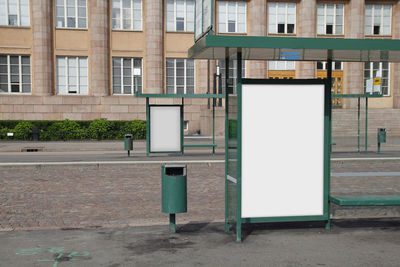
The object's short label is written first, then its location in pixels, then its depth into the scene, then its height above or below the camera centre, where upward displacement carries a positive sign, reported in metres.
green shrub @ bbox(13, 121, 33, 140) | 29.67 -1.48
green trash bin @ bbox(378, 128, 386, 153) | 20.95 -1.20
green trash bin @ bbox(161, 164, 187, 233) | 6.84 -1.22
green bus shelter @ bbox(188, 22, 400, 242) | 6.73 -0.51
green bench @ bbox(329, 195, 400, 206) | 6.90 -1.33
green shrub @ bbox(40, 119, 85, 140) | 29.83 -1.50
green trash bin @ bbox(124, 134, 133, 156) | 19.42 -1.43
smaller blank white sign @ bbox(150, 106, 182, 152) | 19.84 -0.89
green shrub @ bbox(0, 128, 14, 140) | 29.73 -1.61
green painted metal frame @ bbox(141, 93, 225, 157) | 19.62 +0.47
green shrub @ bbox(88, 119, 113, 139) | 30.23 -1.39
